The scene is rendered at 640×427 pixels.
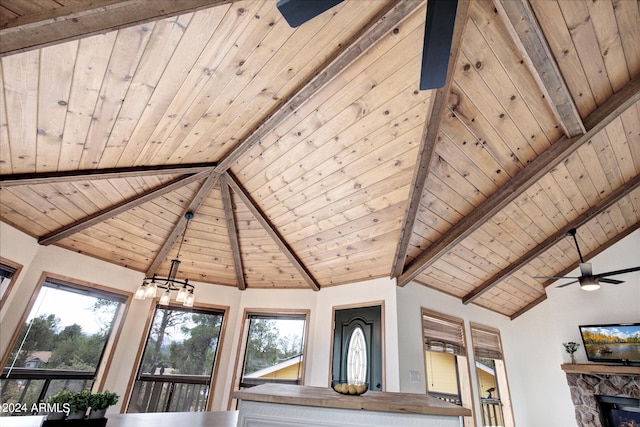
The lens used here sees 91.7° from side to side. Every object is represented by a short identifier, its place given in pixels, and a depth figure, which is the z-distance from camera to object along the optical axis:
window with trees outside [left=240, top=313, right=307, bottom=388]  4.46
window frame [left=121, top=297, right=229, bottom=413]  3.96
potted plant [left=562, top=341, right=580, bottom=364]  4.73
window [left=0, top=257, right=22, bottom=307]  3.18
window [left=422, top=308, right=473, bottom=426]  4.25
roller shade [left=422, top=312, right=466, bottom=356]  4.18
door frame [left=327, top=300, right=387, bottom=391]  3.64
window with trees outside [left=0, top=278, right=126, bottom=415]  3.26
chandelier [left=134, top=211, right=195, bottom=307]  2.83
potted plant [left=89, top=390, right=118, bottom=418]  1.77
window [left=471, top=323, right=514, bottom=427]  5.01
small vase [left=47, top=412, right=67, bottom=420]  1.66
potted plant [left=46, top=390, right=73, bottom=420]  1.73
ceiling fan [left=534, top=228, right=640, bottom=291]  3.60
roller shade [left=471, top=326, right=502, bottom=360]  4.98
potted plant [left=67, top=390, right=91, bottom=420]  1.72
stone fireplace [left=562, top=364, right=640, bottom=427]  4.17
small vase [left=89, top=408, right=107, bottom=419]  1.76
